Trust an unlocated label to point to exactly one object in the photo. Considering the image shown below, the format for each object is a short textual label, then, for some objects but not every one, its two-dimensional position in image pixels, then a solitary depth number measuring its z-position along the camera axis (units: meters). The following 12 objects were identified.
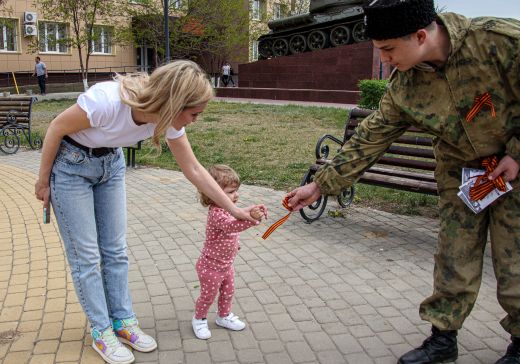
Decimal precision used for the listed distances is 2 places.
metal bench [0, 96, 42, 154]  10.47
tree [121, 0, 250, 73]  27.91
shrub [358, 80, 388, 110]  14.93
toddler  3.12
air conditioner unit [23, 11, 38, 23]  31.53
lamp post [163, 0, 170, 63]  18.14
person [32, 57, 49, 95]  28.11
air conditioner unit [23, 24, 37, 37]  31.42
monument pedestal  20.20
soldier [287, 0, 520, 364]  2.52
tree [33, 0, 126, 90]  25.62
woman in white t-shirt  2.63
